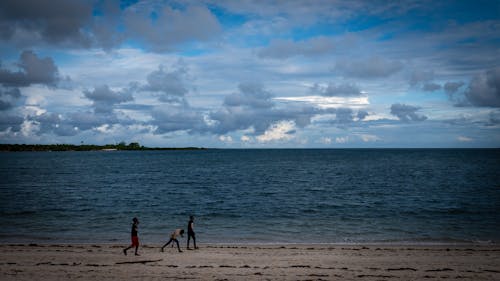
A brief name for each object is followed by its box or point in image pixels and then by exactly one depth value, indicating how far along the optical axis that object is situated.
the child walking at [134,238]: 18.07
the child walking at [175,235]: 18.64
